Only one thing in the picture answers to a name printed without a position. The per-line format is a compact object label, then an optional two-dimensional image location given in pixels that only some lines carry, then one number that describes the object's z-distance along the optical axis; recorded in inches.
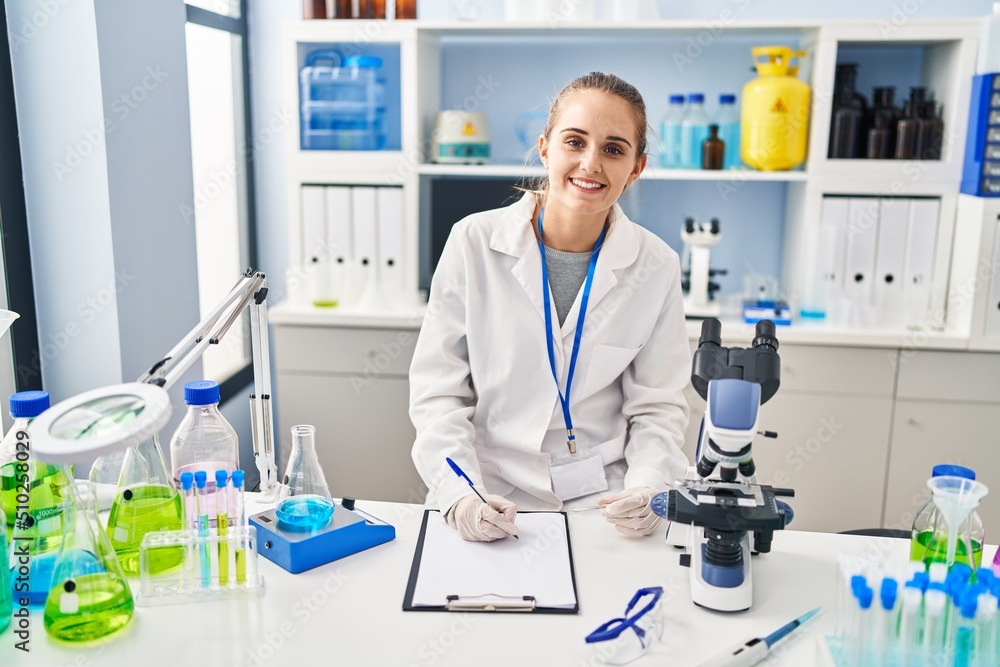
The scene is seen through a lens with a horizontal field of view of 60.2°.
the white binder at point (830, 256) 106.2
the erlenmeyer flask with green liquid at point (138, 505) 47.8
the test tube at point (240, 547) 45.4
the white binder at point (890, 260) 105.0
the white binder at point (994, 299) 99.3
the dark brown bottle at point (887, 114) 105.7
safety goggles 40.9
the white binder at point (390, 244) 111.2
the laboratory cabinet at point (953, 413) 102.5
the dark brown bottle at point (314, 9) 110.2
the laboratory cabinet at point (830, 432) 104.4
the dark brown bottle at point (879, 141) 105.3
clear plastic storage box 113.3
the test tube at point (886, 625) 36.0
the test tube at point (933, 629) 35.6
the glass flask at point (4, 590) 41.9
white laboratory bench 40.6
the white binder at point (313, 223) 112.3
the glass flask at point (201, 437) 49.0
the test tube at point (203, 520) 44.4
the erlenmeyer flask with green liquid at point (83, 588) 41.2
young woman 64.7
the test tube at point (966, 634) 35.5
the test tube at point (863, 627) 36.4
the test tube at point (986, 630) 35.4
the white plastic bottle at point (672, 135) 112.0
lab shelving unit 102.9
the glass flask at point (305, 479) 51.8
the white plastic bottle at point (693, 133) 111.0
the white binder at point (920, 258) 104.9
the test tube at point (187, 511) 44.2
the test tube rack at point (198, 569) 44.9
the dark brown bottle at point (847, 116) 106.3
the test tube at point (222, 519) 45.6
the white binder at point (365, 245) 111.7
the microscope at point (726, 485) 42.1
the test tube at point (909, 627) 35.8
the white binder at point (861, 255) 105.8
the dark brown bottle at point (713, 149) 109.7
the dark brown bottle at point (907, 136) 104.3
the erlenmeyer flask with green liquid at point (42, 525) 44.3
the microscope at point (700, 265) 111.5
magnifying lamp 33.4
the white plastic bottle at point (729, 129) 112.2
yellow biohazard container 105.2
